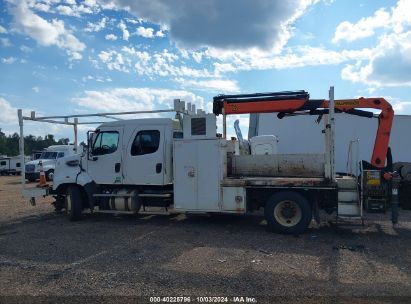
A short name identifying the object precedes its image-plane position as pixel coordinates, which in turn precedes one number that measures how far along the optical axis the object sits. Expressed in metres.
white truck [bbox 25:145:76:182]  29.44
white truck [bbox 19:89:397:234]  8.74
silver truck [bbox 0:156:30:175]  51.38
